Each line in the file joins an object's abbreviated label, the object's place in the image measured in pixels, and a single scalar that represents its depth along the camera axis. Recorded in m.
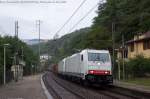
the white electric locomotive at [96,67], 37.12
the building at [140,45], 63.47
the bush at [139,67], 53.41
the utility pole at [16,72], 63.00
